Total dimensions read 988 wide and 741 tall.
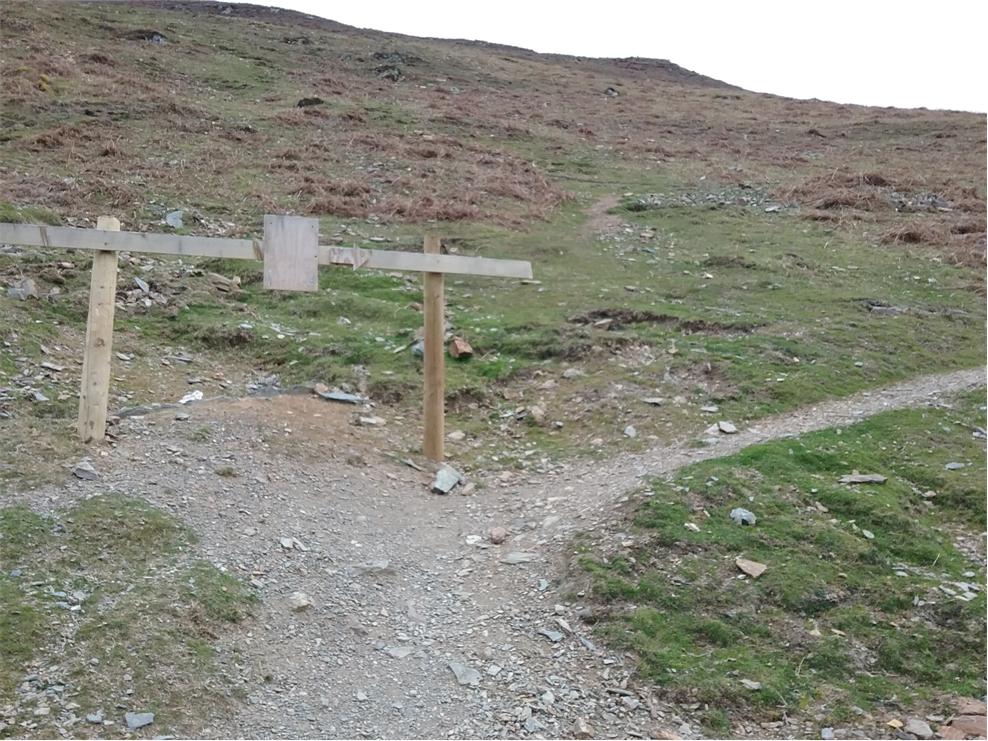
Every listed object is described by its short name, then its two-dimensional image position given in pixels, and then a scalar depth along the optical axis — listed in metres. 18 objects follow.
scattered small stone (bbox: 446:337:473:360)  12.91
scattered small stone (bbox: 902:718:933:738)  5.68
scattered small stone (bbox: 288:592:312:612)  6.50
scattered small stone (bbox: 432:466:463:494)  9.04
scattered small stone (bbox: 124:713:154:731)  4.97
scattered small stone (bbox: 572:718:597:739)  5.49
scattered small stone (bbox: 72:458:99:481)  7.53
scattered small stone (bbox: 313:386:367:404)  10.86
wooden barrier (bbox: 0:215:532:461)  8.03
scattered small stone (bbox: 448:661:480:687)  5.95
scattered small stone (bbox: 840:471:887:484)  9.02
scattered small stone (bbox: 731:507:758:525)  7.92
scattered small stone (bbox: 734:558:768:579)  7.11
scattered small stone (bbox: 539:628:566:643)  6.46
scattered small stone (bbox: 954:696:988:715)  5.84
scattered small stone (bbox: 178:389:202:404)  10.45
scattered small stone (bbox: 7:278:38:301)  12.22
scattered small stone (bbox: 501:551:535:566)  7.59
